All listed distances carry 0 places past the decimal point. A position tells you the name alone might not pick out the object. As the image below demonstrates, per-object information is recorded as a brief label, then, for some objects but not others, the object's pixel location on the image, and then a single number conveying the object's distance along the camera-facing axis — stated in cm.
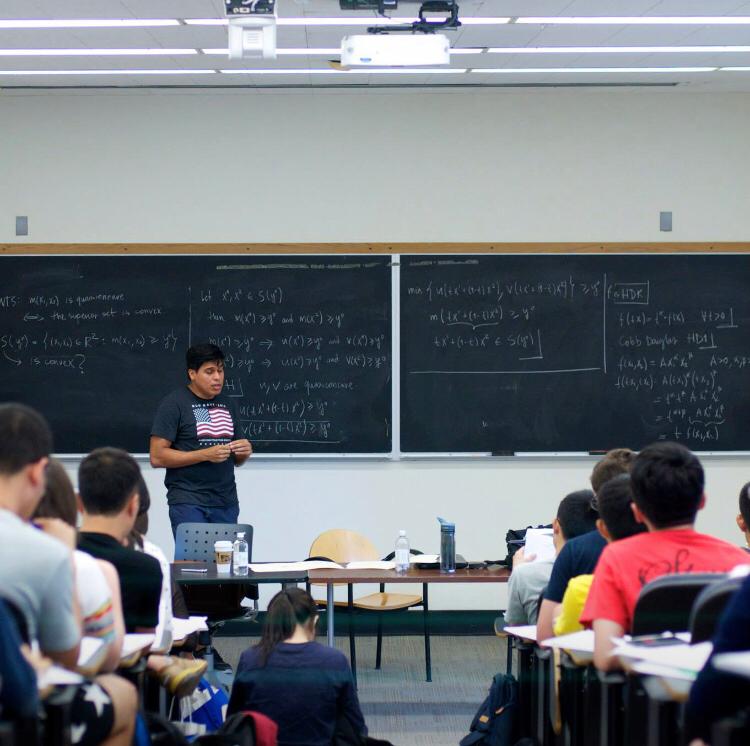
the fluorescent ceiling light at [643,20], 930
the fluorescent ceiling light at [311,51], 1032
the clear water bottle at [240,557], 922
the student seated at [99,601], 484
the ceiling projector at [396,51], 795
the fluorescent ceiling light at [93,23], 931
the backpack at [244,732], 559
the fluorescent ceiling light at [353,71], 1115
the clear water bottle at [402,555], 951
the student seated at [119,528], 580
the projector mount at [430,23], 830
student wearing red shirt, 490
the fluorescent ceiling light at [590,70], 1122
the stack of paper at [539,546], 839
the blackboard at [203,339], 1234
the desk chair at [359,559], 1071
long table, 920
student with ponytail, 631
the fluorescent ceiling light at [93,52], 1034
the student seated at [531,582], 718
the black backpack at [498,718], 704
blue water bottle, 953
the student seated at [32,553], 402
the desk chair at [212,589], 965
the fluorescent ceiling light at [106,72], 1124
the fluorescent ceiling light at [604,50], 1037
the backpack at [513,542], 975
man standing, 1054
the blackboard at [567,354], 1239
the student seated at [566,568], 635
